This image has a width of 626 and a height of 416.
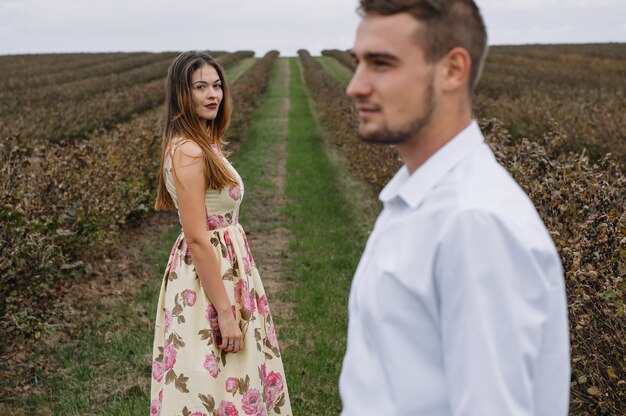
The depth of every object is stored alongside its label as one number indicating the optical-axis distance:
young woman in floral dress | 2.81
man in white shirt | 1.06
